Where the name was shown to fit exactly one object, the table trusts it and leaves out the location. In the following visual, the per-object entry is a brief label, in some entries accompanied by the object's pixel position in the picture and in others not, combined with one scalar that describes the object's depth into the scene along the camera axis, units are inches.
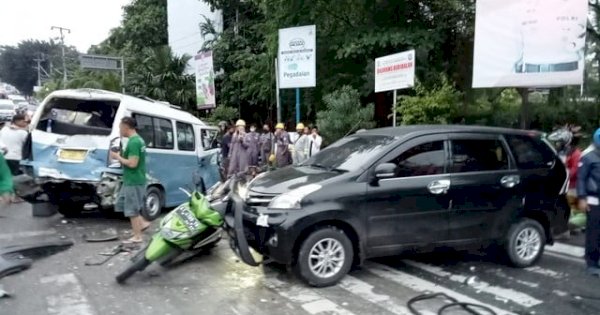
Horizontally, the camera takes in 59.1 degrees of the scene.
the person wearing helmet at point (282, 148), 537.3
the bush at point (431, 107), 472.1
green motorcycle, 231.7
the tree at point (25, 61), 3848.4
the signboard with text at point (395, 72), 426.3
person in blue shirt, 229.5
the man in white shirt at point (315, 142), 513.2
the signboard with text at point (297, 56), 530.0
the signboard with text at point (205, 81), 763.4
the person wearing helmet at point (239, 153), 510.3
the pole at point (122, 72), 1301.9
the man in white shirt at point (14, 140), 424.8
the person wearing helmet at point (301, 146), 519.8
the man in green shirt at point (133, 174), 280.8
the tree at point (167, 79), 1127.6
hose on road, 192.4
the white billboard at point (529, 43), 387.2
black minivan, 216.1
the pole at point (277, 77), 570.4
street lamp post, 2378.2
